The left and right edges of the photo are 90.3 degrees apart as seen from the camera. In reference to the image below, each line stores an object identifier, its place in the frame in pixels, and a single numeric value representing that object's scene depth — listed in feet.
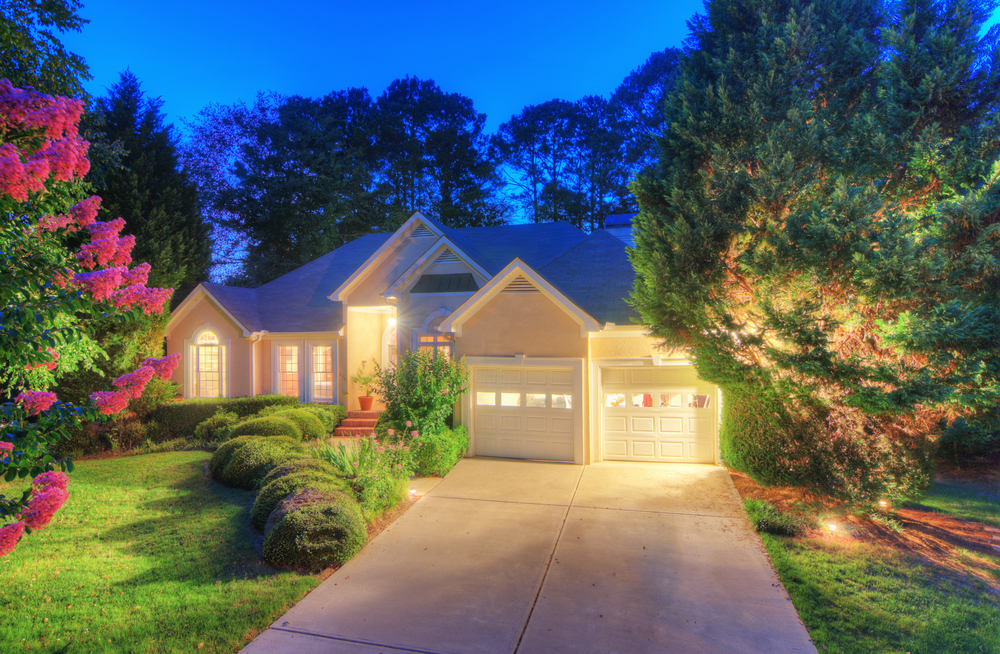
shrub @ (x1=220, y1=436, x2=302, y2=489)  33.81
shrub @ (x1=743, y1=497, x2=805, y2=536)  25.82
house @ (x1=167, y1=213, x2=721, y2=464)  39.42
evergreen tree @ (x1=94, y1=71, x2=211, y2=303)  48.65
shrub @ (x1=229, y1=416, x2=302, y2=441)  41.06
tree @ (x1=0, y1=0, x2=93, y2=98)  27.35
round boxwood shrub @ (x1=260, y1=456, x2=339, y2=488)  30.48
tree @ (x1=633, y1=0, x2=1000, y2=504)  23.58
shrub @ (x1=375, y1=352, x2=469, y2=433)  36.11
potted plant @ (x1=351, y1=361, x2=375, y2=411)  54.24
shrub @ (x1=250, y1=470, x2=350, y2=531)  26.86
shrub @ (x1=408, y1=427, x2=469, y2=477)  35.85
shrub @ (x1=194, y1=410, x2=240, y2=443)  46.60
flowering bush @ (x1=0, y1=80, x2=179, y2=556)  11.63
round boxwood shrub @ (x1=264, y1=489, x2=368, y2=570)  22.43
